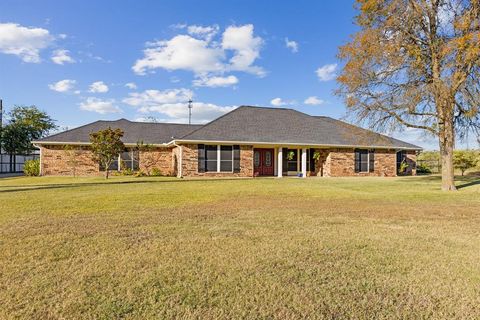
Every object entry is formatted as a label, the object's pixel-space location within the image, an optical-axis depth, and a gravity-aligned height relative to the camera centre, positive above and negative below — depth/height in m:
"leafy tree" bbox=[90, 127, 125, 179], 19.31 +1.09
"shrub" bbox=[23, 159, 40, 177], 23.53 -0.43
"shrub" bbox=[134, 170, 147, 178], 22.53 -0.82
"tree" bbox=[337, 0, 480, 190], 12.91 +4.09
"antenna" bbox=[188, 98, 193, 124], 42.16 +7.06
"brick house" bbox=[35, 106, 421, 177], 21.34 +0.92
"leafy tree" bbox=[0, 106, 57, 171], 33.22 +3.78
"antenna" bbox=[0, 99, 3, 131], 36.07 +5.89
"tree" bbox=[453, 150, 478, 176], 24.91 +0.24
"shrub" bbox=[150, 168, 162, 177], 23.62 -0.73
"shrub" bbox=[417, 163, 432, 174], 29.39 -0.64
